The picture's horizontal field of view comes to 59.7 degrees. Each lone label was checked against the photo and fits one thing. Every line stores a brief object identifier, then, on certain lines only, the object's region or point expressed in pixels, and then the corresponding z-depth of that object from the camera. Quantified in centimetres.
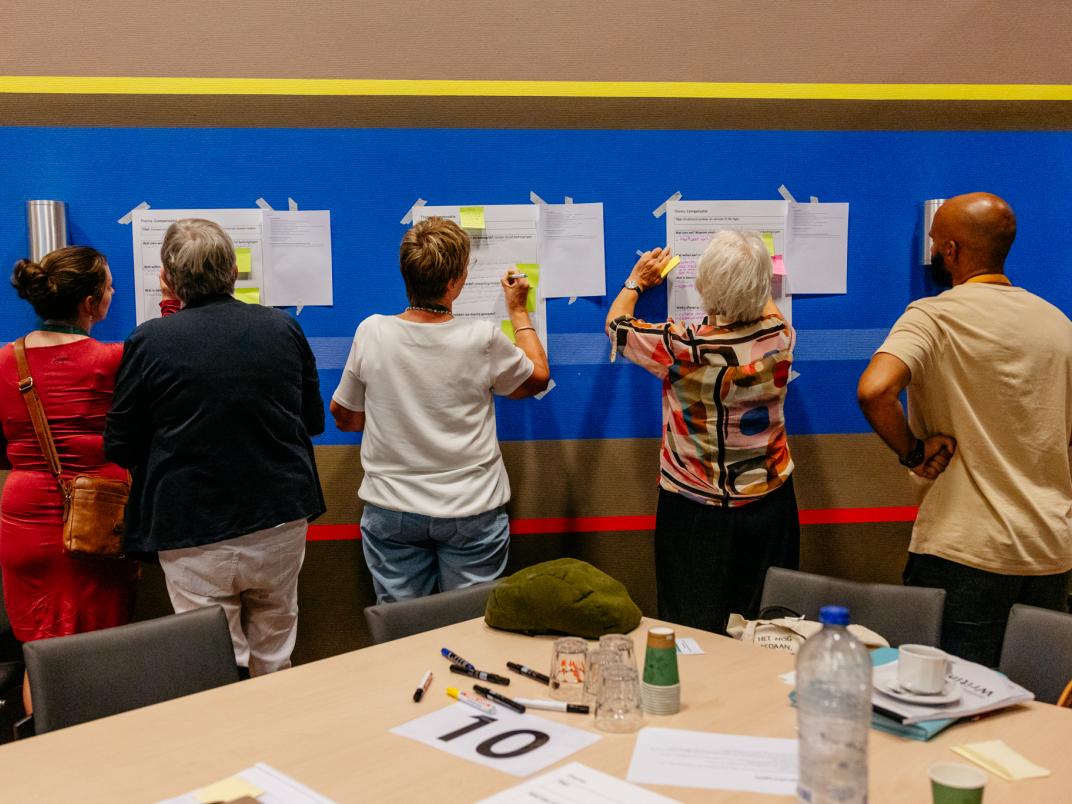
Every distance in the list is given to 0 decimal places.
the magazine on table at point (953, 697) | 162
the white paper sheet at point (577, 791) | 139
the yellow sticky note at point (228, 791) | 138
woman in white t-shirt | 274
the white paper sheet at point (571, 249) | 344
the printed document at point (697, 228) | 349
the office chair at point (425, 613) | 228
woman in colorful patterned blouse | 275
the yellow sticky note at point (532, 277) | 344
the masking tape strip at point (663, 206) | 348
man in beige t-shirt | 248
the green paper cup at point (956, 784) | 119
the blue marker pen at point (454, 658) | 194
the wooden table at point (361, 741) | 144
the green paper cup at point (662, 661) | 171
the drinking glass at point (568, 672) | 181
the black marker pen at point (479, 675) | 187
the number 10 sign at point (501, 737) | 154
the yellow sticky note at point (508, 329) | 342
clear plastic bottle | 125
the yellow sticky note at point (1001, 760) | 145
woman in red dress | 260
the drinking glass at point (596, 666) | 172
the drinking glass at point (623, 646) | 174
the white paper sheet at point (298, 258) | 333
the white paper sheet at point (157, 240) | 327
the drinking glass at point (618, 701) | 166
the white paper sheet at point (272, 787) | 139
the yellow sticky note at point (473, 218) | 339
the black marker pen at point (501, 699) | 174
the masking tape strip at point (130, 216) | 326
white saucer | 164
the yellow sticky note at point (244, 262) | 332
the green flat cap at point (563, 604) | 212
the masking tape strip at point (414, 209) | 337
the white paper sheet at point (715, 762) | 144
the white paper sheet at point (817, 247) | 354
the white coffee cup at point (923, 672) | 166
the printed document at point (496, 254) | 341
